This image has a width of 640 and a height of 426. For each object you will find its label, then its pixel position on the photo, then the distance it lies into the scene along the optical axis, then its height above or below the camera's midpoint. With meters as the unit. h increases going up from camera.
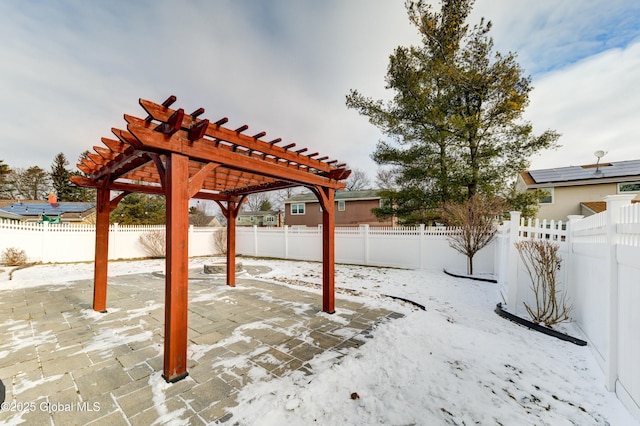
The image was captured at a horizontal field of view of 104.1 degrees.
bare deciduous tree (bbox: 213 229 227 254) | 14.08 -1.40
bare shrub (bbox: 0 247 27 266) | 8.81 -1.54
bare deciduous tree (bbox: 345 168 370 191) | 31.10 +4.41
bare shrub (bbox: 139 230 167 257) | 12.05 -1.32
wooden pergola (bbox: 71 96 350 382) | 2.38 +0.63
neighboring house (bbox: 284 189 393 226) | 19.84 +0.61
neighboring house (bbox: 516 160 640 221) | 13.44 +1.85
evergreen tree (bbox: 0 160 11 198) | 21.64 +3.13
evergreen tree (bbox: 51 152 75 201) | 26.77 +3.80
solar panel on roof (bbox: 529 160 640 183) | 13.62 +2.65
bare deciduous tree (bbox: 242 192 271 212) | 36.53 +1.98
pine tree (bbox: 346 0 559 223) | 9.19 +4.15
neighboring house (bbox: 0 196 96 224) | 17.73 +0.23
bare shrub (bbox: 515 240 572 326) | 3.79 -1.02
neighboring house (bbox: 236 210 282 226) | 34.09 -0.34
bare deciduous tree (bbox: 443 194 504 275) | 7.52 -0.18
